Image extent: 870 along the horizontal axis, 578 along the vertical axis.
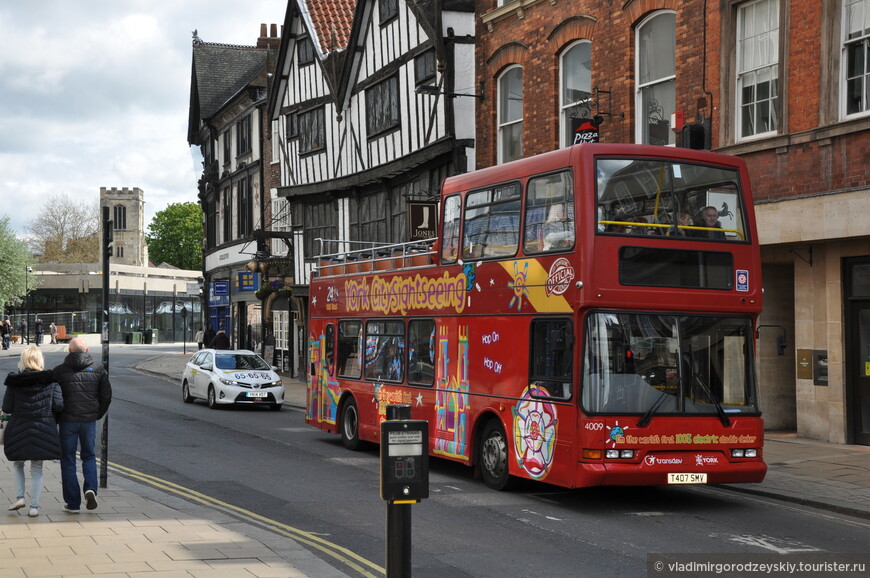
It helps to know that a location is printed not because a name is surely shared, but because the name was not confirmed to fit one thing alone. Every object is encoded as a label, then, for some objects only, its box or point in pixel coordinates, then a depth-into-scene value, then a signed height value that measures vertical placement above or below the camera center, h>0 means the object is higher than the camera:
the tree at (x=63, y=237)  109.12 +9.36
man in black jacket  10.29 -0.86
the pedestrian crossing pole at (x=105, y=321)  11.62 +0.06
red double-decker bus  11.02 +0.05
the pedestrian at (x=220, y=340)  34.03 -0.48
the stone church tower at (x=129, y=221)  134.88 +13.54
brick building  16.33 +3.38
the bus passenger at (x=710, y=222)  11.53 +1.10
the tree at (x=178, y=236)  107.50 +9.26
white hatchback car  25.22 -1.33
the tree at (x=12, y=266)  75.12 +4.40
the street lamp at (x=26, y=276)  76.50 +3.27
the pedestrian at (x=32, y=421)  9.98 -0.90
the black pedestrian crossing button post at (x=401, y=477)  6.34 -0.93
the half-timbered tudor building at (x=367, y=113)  26.12 +6.14
